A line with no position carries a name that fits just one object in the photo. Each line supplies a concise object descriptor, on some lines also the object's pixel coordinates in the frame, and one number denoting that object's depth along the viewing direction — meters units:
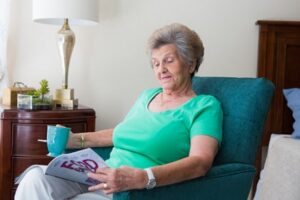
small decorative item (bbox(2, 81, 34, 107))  2.07
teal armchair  1.27
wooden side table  1.88
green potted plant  1.95
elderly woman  1.16
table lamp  2.05
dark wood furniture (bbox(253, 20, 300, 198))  2.65
